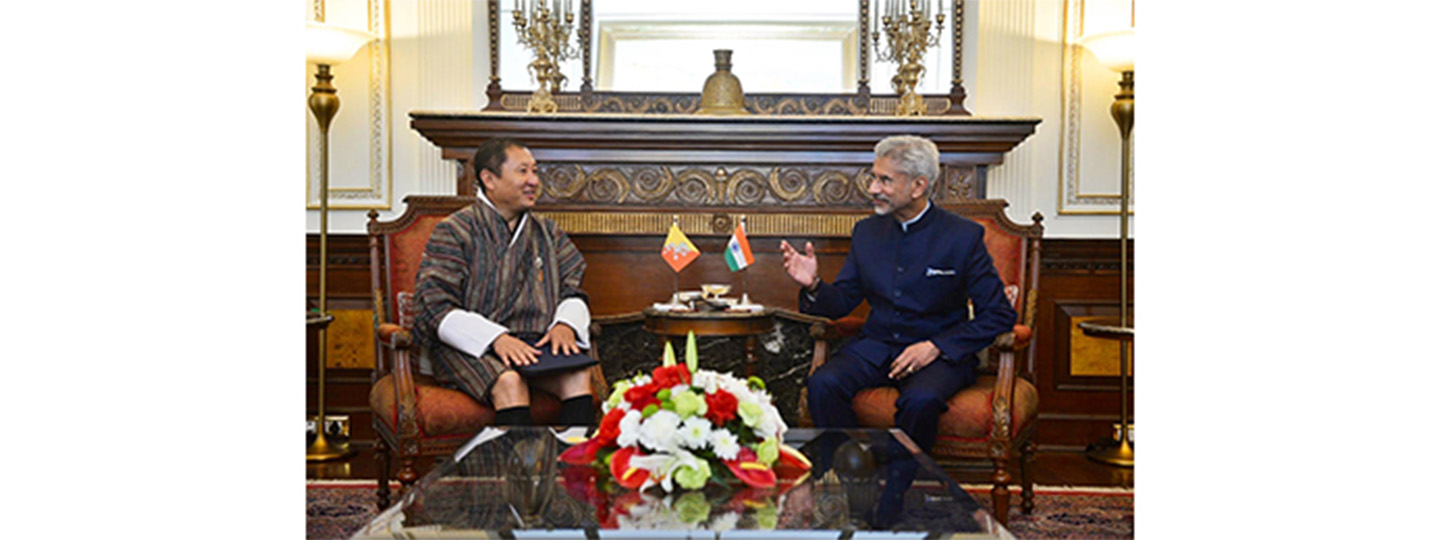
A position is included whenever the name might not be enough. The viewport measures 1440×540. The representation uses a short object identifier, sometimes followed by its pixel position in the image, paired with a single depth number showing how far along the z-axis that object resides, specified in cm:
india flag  381
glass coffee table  187
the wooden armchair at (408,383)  316
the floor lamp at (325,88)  430
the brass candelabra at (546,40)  448
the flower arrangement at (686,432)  211
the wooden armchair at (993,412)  318
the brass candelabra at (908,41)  451
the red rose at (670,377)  222
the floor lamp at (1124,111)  432
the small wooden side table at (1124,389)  411
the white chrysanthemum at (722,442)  214
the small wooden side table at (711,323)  373
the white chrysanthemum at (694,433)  213
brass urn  445
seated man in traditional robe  324
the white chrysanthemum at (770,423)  225
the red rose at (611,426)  223
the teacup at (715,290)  400
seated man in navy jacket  331
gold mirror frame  468
